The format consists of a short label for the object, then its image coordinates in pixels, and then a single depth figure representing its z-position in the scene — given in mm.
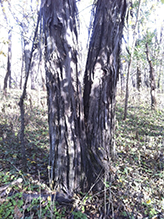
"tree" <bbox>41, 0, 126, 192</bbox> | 2240
